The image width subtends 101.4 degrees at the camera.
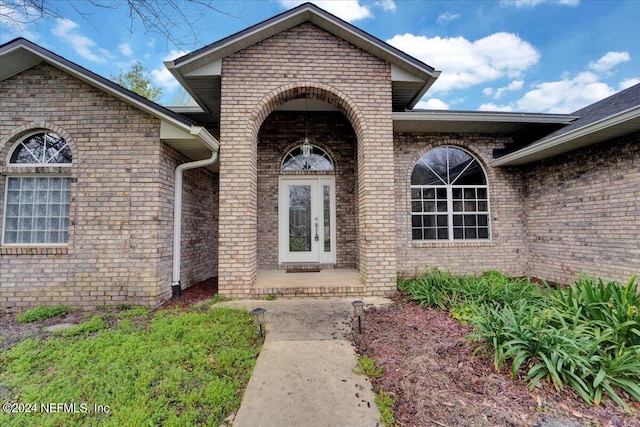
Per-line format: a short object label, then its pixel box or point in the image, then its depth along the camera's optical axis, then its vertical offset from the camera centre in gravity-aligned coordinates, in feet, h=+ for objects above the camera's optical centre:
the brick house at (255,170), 14.30 +3.39
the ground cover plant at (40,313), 12.68 -4.08
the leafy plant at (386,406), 6.14 -4.51
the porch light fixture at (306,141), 20.86 +7.01
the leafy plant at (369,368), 8.04 -4.45
